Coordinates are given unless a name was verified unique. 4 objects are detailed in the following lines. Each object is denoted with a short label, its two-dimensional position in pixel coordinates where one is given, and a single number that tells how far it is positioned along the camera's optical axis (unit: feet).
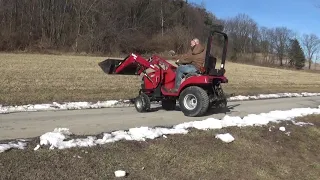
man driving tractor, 36.83
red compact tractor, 36.45
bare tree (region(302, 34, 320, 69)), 481.05
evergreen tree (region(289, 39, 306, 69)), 387.92
